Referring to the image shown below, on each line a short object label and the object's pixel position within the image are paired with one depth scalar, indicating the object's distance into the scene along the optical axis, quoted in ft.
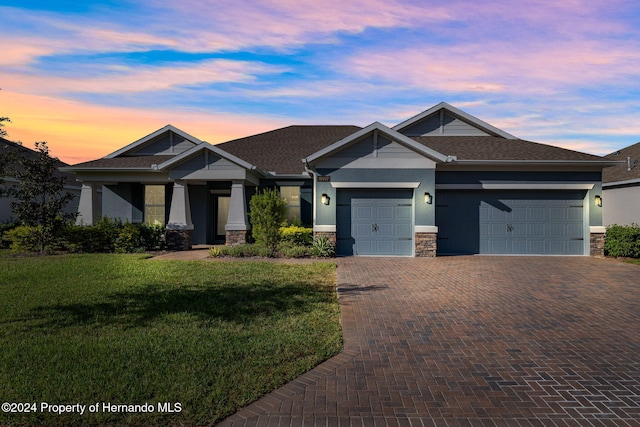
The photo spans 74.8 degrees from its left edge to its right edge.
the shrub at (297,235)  52.75
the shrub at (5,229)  59.31
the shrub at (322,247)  48.42
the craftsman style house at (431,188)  50.01
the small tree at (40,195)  51.39
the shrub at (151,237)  55.01
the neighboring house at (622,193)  66.66
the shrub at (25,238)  52.13
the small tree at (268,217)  50.44
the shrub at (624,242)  49.67
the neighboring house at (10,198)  63.44
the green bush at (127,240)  52.70
